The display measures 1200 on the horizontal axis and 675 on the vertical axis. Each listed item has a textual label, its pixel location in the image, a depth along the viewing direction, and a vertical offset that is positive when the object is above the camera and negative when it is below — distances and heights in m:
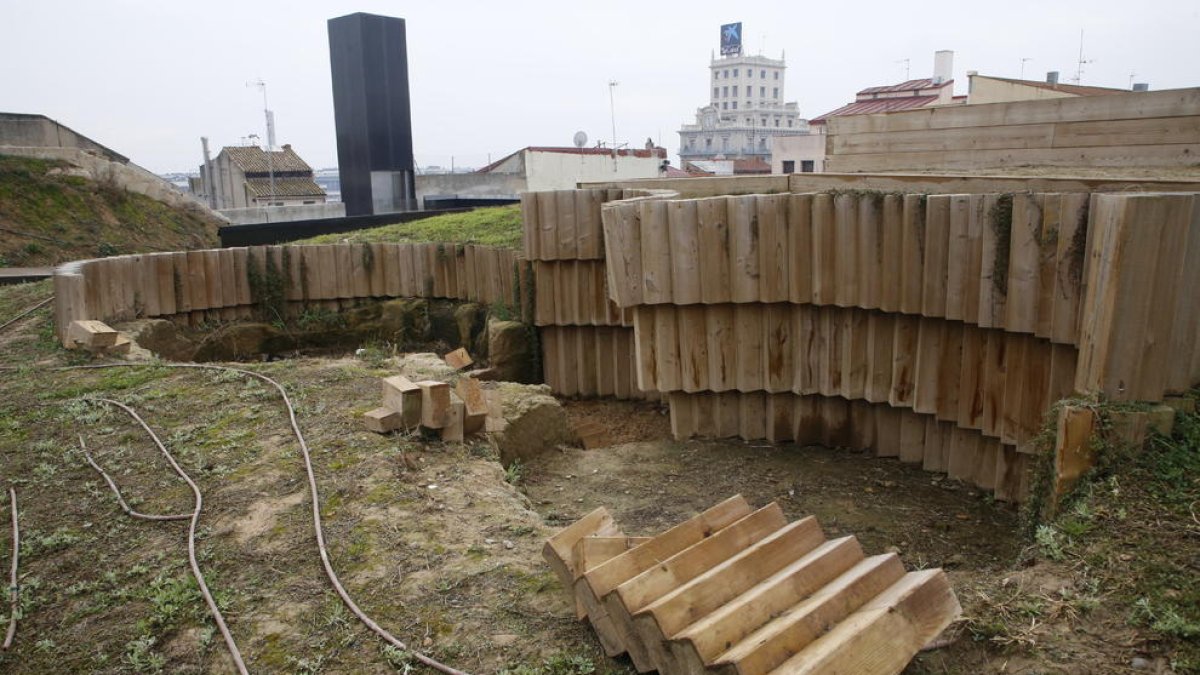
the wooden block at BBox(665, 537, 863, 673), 2.99 -1.56
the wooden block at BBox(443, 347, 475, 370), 9.34 -1.92
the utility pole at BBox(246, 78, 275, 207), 45.69 +2.96
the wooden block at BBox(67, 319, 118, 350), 8.30 -1.42
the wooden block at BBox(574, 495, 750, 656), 3.44 -1.57
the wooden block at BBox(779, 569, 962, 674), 2.88 -1.57
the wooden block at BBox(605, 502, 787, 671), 3.28 -1.55
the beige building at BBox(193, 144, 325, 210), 39.94 +0.25
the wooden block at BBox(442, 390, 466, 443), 5.92 -1.64
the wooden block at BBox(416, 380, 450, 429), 5.83 -1.48
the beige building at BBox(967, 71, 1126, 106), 16.31 +1.69
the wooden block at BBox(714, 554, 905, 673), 2.88 -1.56
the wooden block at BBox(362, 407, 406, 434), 5.85 -1.60
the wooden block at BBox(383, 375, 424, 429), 5.85 -1.48
